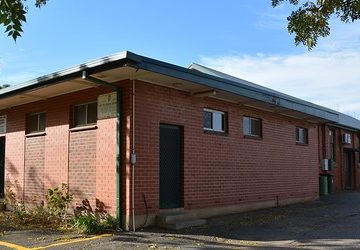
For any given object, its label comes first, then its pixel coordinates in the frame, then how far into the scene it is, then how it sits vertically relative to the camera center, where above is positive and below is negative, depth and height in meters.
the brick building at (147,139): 11.99 +0.94
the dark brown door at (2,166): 17.81 +0.20
